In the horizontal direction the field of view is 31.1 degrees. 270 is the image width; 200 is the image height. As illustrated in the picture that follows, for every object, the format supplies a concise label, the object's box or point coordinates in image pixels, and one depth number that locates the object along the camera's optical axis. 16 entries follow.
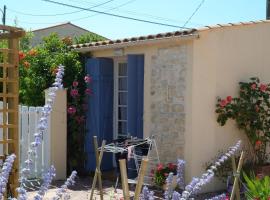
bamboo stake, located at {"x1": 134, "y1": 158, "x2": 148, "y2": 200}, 2.55
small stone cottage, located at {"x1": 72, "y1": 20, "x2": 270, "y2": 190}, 7.79
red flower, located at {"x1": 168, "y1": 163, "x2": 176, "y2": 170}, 7.73
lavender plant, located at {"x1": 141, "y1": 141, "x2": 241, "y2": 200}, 2.51
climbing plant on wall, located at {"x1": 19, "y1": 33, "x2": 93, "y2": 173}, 9.19
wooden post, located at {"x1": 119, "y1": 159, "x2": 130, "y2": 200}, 2.71
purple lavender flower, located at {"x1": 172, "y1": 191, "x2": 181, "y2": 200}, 2.60
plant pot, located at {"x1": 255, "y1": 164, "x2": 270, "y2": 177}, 8.17
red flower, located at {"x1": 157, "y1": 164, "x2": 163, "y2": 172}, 7.77
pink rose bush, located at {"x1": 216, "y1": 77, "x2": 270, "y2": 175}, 8.03
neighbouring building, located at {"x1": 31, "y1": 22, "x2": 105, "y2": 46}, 29.98
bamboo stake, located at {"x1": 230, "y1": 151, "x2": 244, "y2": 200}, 4.65
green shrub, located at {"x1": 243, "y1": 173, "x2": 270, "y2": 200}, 4.83
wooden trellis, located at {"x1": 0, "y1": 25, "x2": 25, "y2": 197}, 5.55
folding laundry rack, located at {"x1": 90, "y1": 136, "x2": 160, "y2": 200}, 7.37
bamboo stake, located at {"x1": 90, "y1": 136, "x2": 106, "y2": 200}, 5.73
